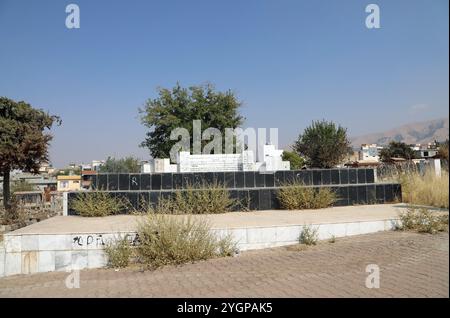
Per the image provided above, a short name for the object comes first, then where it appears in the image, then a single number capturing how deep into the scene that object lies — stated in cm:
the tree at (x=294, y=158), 3843
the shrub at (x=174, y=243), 533
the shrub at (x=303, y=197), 890
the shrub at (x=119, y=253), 546
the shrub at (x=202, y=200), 841
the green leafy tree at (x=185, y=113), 3025
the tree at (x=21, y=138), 1241
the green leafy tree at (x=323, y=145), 3253
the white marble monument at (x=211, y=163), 1363
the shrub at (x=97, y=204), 841
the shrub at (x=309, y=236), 615
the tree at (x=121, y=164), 3215
